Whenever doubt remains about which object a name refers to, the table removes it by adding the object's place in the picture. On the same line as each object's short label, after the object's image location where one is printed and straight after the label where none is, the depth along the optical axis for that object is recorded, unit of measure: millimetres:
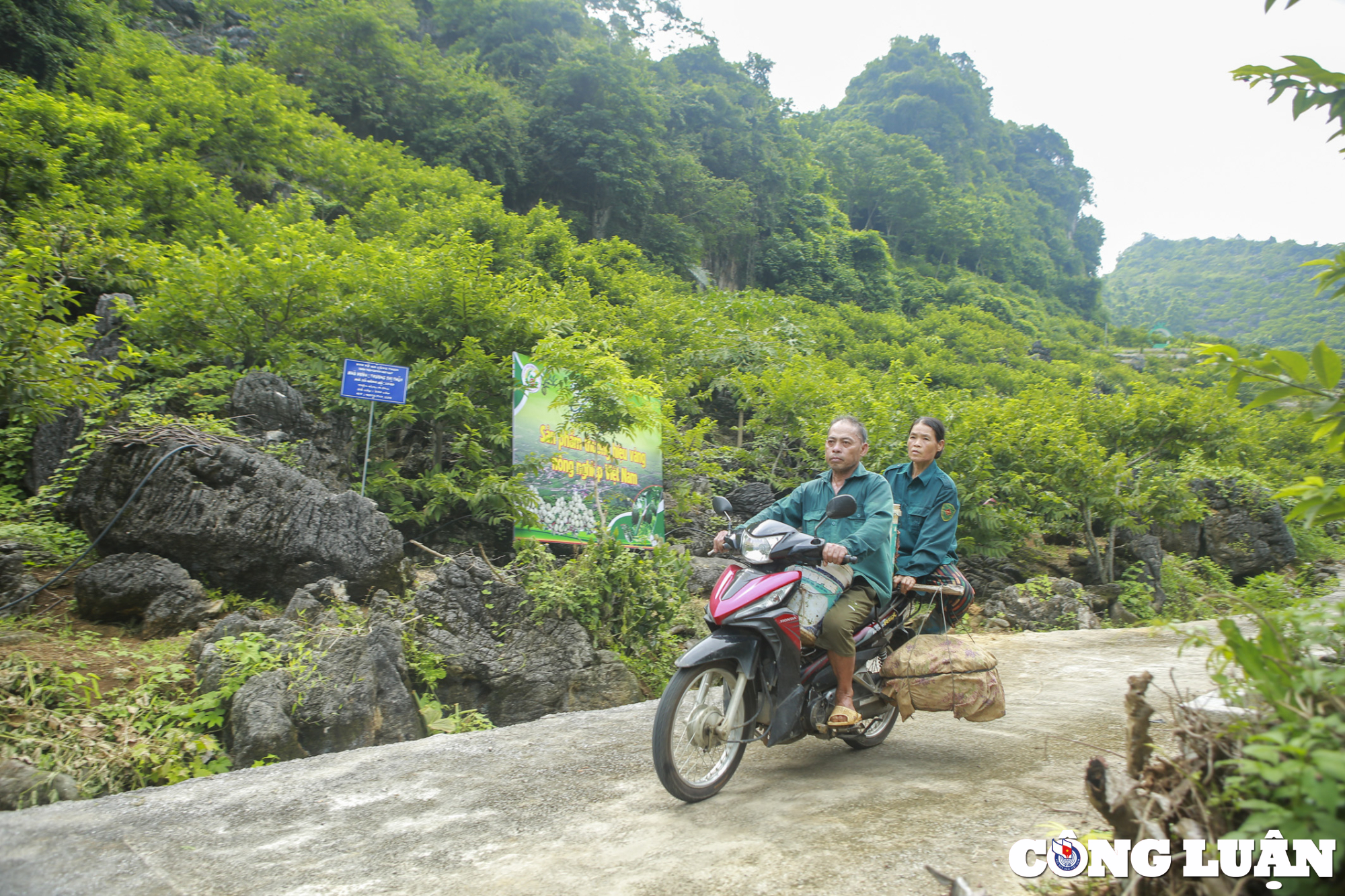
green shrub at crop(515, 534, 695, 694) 6668
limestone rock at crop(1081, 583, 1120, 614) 12336
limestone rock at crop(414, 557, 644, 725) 6000
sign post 8133
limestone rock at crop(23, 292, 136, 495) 7590
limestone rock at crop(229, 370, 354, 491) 8383
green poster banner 8984
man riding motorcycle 3477
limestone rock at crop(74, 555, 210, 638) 6043
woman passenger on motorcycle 4016
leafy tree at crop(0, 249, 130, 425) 4973
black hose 5852
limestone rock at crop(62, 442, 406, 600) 6711
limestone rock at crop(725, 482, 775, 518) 12688
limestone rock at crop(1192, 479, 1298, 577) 15820
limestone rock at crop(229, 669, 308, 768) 4246
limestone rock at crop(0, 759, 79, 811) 3475
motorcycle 3121
